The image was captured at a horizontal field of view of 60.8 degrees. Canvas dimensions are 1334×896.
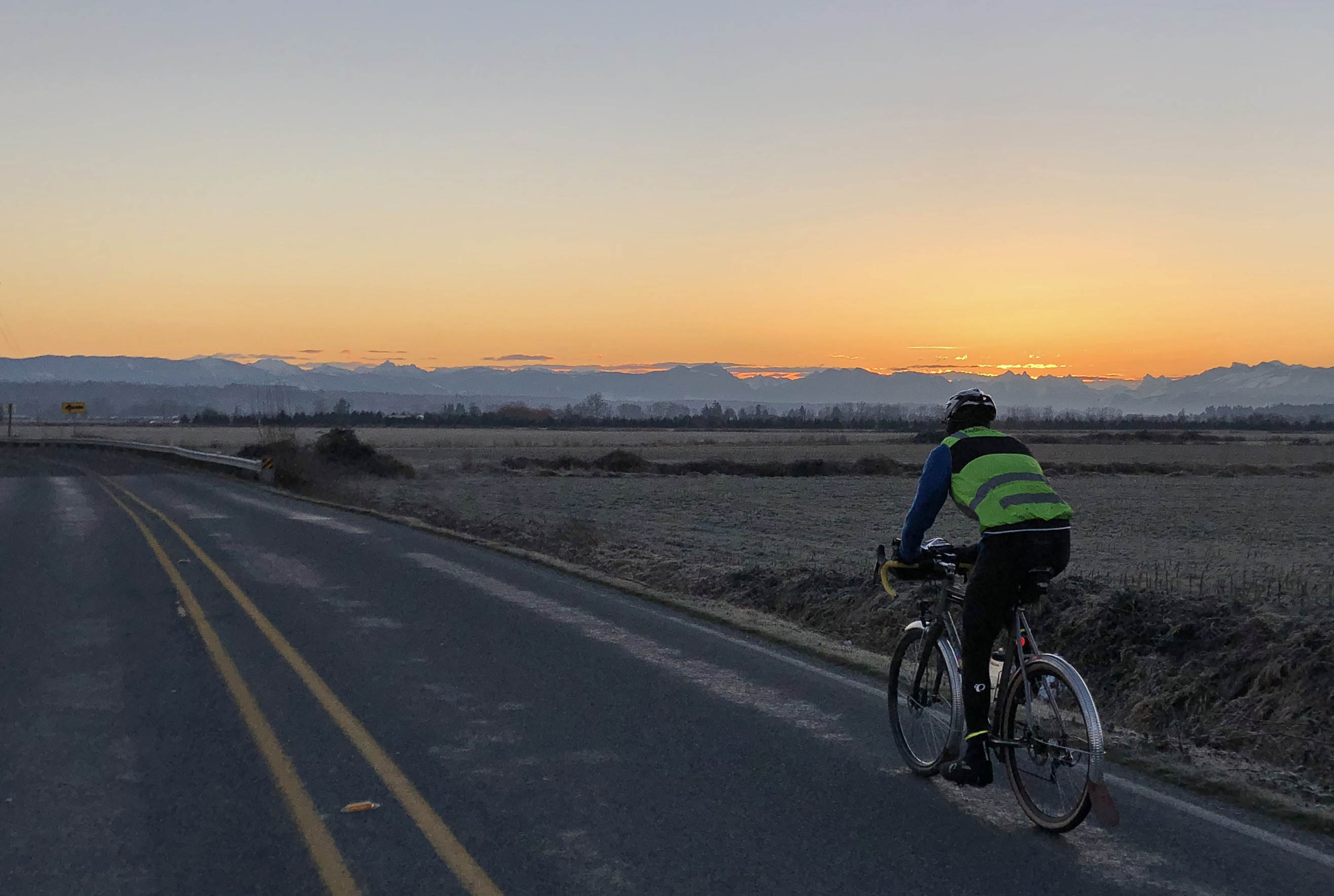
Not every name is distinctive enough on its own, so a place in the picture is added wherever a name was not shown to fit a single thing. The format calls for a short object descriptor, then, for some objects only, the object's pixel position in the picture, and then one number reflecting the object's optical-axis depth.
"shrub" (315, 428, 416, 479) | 47.88
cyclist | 5.35
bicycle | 5.07
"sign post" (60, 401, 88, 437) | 97.88
